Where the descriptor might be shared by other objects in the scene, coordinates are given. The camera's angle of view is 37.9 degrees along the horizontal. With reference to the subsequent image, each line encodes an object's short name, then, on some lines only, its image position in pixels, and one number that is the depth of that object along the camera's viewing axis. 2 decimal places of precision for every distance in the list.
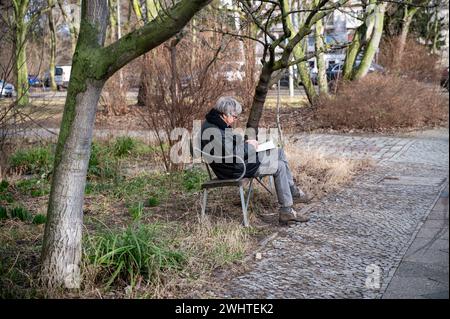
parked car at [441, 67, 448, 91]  17.25
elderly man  6.72
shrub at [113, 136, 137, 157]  11.89
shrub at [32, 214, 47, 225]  6.62
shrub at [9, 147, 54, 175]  10.70
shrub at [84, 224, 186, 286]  4.79
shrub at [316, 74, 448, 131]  15.77
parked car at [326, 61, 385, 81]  18.44
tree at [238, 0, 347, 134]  7.14
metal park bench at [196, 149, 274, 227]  6.66
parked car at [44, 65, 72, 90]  29.62
